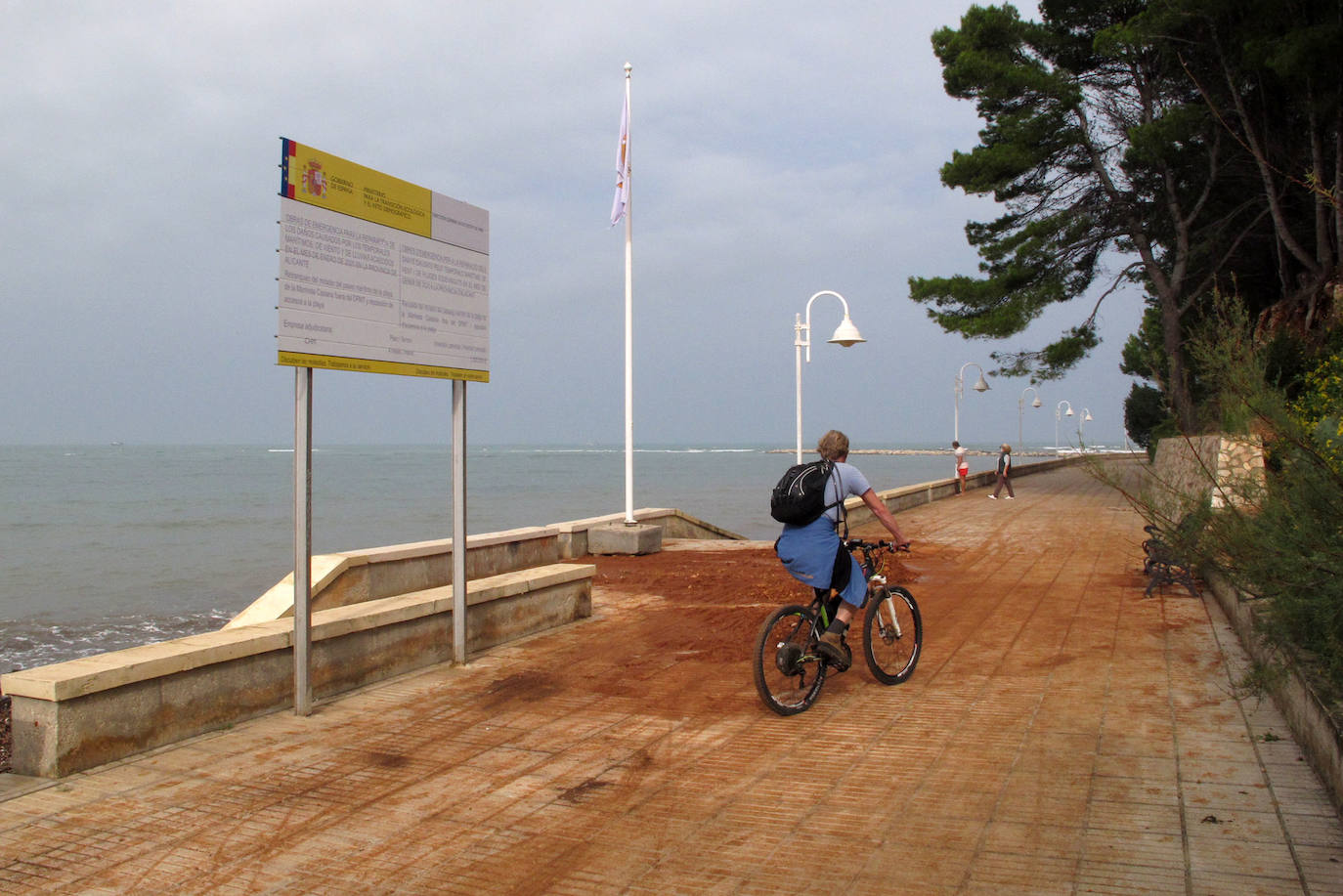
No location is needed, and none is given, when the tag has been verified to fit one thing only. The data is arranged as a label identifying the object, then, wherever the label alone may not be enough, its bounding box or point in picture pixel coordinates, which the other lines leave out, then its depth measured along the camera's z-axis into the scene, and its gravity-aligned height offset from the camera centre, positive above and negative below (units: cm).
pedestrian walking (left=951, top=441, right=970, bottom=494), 3022 -55
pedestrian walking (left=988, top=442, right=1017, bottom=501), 2737 -50
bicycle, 574 -116
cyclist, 592 -60
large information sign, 577 +109
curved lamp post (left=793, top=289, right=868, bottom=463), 1912 +215
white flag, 1576 +426
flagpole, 1534 +174
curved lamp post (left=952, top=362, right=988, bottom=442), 3553 +229
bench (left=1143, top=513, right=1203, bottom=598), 1020 -121
